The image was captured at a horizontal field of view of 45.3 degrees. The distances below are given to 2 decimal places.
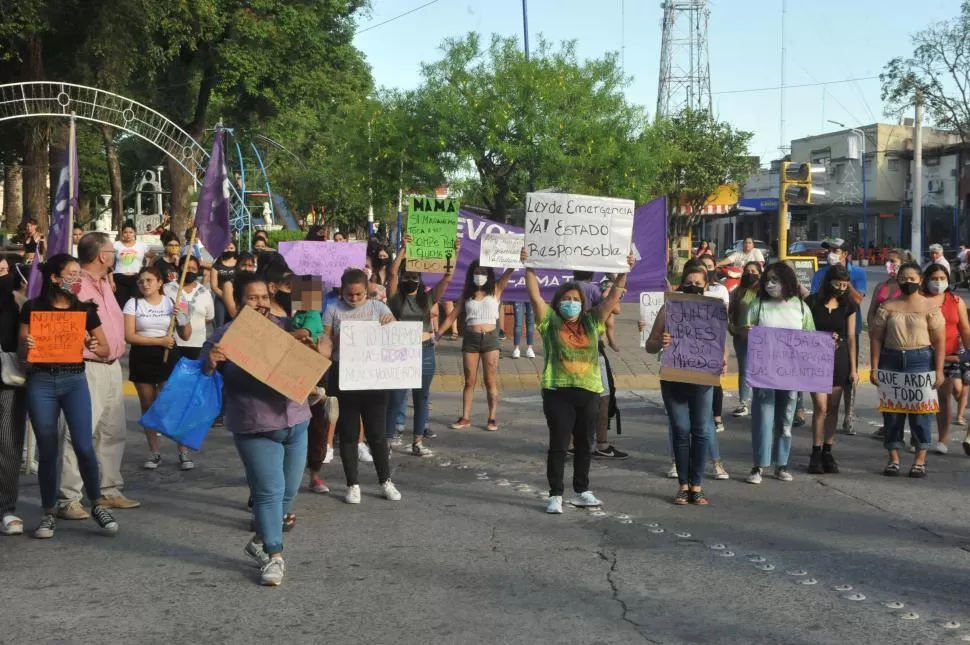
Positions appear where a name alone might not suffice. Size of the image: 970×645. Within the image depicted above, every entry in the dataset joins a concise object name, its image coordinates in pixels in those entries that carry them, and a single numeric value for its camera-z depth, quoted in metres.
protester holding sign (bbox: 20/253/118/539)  6.98
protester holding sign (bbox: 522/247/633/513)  7.75
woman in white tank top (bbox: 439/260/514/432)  11.00
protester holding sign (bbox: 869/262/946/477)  9.28
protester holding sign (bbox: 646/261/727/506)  8.16
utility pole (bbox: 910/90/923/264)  38.38
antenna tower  58.88
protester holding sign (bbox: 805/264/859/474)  9.34
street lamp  64.44
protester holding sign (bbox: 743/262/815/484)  8.90
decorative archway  22.41
